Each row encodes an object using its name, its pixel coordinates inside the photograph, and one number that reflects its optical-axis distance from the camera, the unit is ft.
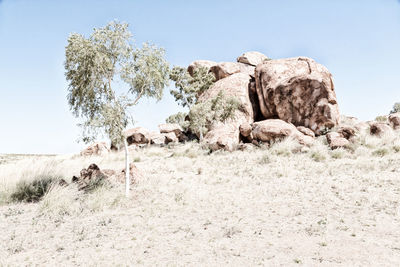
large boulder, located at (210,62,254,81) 105.19
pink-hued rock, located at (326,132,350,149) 50.97
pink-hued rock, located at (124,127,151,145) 94.48
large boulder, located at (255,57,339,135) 72.78
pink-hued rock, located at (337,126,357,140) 58.43
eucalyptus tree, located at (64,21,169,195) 30.81
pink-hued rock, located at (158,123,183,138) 99.25
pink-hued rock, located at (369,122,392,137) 58.80
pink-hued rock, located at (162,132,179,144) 93.08
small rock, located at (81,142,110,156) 76.59
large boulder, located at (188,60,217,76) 110.83
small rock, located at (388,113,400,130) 71.54
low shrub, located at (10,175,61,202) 33.42
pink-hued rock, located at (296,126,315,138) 65.10
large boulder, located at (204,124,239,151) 57.98
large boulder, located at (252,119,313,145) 57.30
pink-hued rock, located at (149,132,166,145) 93.86
